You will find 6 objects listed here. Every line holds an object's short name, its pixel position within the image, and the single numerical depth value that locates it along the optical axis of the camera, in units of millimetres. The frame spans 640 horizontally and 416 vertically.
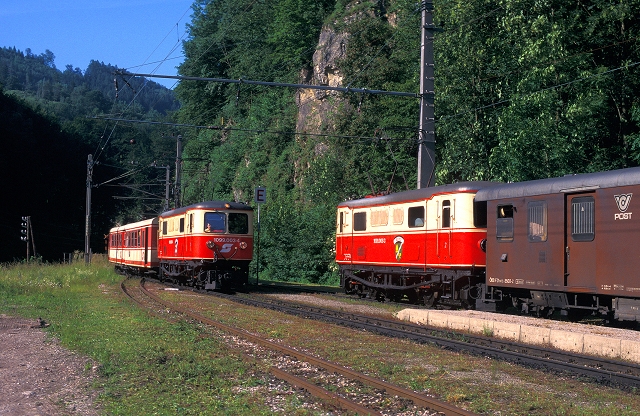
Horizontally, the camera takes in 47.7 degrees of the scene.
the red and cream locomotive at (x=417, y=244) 19172
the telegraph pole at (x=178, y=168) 42903
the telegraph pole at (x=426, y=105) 22828
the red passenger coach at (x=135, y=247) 36812
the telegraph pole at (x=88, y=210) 48097
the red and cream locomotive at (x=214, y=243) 27453
